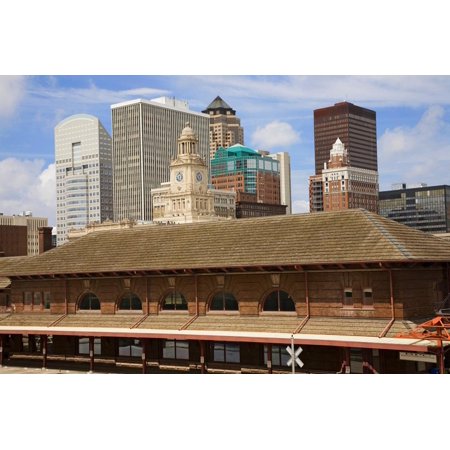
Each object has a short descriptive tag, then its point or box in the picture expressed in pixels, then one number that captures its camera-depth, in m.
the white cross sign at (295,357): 24.97
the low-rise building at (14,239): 155.12
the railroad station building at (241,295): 30.00
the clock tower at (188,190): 187.75
